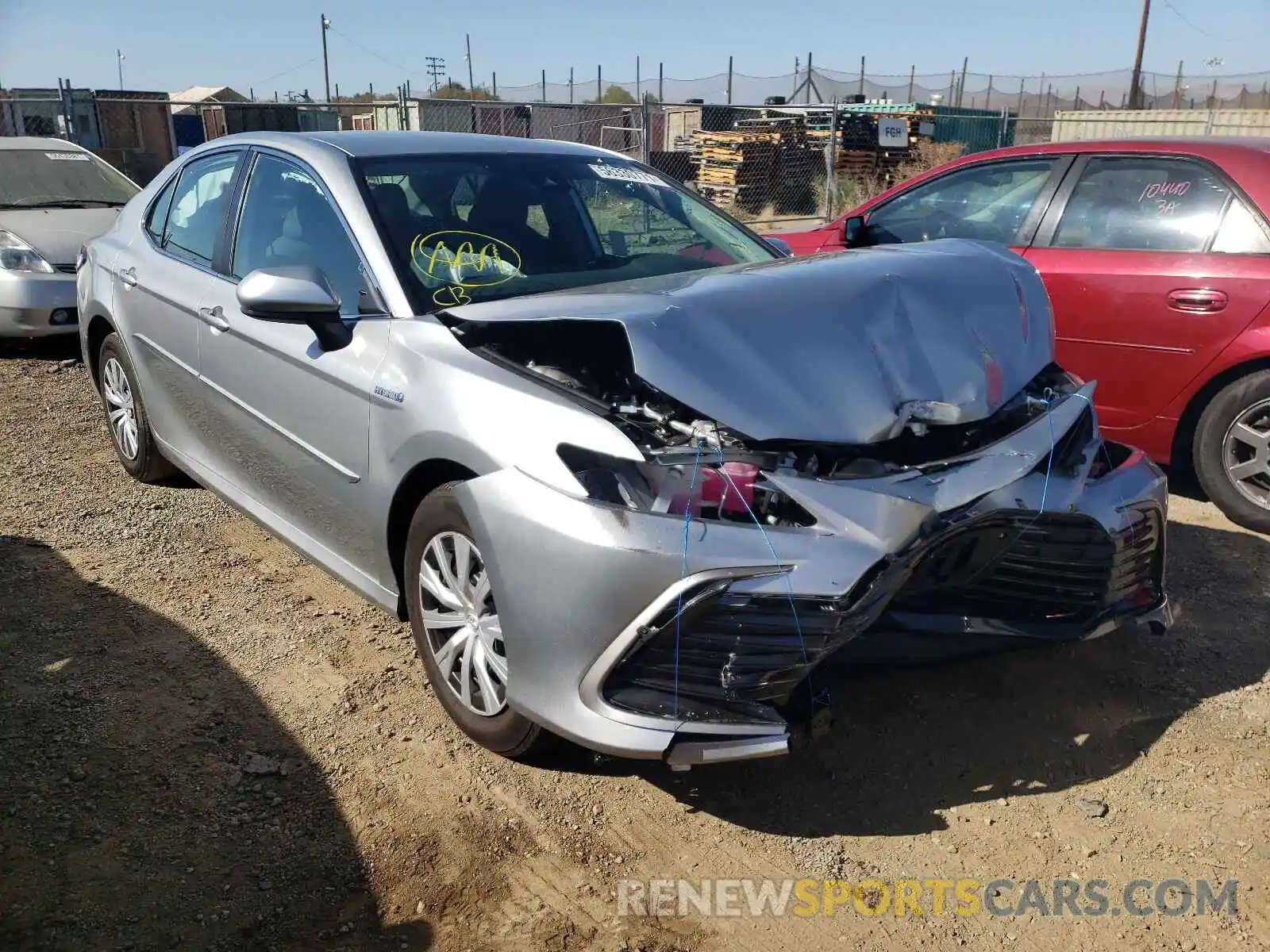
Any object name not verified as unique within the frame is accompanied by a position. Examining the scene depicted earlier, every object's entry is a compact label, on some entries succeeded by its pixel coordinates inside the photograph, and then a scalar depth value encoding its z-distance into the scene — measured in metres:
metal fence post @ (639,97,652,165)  13.81
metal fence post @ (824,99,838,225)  14.98
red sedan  4.43
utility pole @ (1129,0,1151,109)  30.23
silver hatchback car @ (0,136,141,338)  7.44
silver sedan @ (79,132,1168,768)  2.36
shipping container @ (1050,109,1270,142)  20.16
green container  22.98
